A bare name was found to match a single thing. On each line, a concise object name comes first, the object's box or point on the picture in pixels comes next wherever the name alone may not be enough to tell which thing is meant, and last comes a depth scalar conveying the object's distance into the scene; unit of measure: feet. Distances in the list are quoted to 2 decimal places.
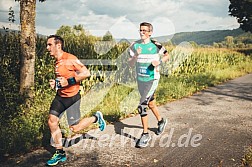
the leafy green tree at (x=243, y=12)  126.82
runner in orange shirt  12.95
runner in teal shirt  15.40
